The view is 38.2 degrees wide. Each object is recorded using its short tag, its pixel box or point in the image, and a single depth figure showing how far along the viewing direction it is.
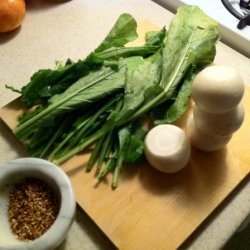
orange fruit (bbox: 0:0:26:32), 0.84
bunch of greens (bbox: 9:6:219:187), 0.63
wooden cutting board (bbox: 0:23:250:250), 0.56
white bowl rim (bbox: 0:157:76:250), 0.48
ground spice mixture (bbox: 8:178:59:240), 0.52
